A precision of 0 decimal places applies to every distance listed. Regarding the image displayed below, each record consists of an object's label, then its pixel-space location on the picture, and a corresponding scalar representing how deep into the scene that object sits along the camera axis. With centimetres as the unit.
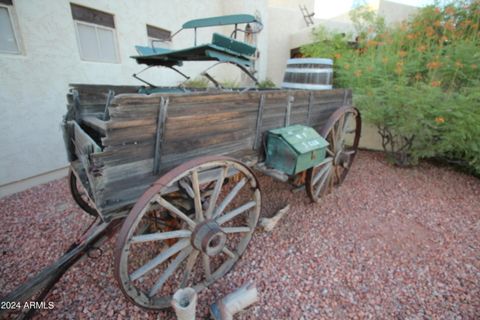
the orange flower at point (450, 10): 436
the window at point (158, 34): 486
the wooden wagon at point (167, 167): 127
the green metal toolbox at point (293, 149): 196
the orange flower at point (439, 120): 286
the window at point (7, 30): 293
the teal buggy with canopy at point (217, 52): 179
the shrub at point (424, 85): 308
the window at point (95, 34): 370
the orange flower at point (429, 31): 405
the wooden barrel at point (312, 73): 299
